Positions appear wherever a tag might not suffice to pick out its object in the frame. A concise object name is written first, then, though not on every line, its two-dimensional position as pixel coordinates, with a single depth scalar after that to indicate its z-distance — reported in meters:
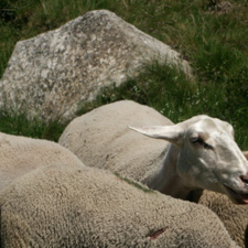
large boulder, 14.55
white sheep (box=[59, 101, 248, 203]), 7.79
